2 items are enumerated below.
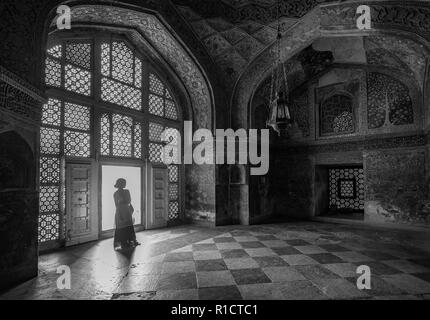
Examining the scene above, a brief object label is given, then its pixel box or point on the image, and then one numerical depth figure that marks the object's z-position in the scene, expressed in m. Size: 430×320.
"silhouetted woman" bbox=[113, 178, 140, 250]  4.95
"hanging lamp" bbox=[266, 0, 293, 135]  4.29
